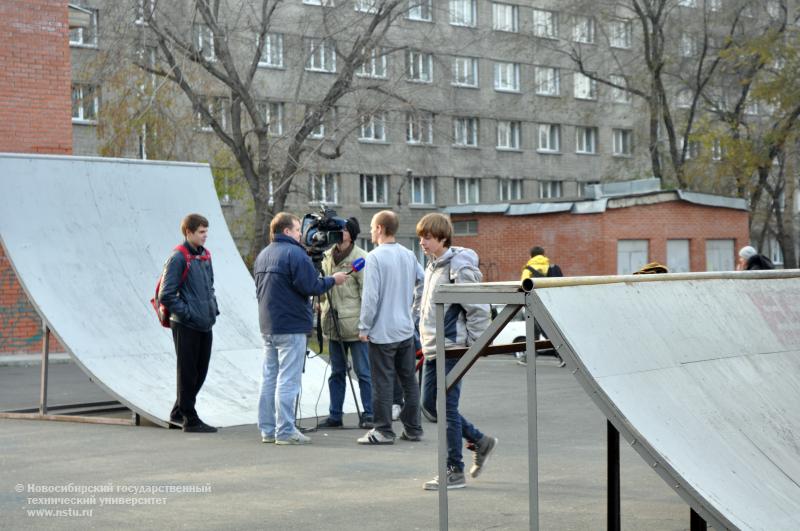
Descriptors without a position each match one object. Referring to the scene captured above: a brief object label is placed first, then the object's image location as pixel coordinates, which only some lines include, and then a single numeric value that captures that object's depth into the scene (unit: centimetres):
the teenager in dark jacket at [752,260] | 1803
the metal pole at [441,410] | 606
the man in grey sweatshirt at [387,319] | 1012
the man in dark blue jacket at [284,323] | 1033
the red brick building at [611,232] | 4162
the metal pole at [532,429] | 545
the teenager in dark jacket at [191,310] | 1088
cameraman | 1152
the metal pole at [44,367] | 1187
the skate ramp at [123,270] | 1166
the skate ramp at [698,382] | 514
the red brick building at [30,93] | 2039
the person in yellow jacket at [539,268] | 1872
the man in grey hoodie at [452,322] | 830
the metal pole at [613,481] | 639
